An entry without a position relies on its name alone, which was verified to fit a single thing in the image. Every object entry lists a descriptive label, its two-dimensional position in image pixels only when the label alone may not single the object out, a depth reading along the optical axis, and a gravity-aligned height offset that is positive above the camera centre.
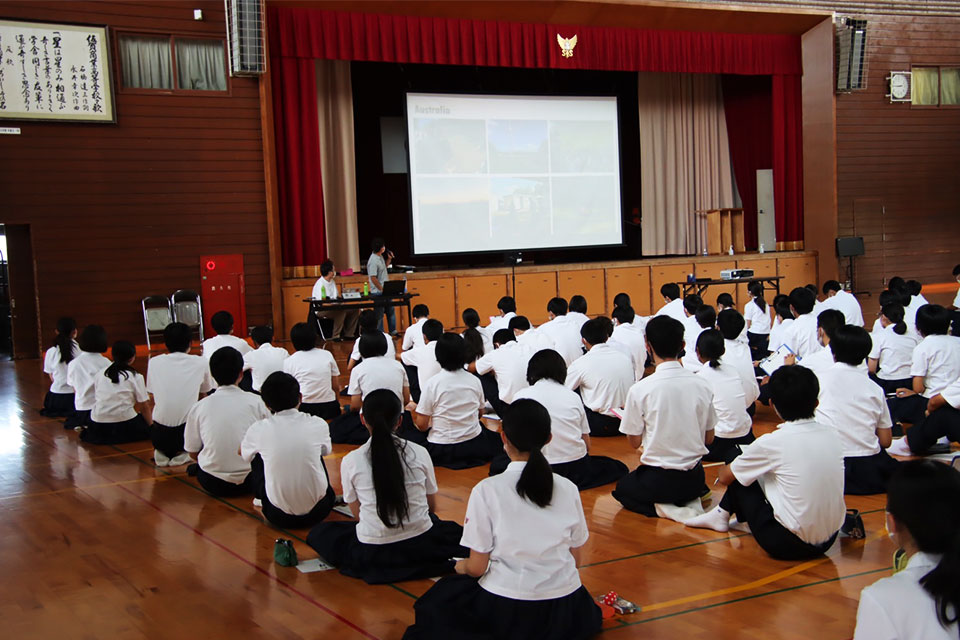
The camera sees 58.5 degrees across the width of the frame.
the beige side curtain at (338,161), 11.78 +1.43
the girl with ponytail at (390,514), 3.01 -0.92
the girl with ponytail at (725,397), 4.41 -0.79
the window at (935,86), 13.68 +2.46
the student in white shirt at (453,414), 4.61 -0.86
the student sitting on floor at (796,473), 3.08 -0.83
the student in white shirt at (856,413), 3.85 -0.78
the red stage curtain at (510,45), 10.48 +2.85
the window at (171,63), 9.73 +2.40
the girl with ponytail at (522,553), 2.45 -0.85
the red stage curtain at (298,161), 10.58 +1.31
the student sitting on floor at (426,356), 5.68 -0.65
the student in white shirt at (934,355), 4.82 -0.65
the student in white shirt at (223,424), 4.18 -0.76
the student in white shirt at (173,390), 5.05 -0.70
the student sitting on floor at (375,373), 4.88 -0.63
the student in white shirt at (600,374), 5.05 -0.71
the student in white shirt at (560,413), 4.04 -0.75
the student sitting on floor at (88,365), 5.69 -0.60
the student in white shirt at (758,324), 7.87 -0.72
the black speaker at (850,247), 12.91 -0.06
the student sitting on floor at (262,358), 5.76 -0.62
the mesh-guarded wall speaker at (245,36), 9.71 +2.65
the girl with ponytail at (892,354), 5.58 -0.74
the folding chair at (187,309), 9.92 -0.45
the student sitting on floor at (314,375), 5.64 -0.73
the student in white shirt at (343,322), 10.55 -0.72
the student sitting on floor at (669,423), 3.79 -0.77
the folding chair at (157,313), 9.92 -0.49
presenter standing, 9.93 -0.09
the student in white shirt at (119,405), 5.40 -0.86
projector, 10.84 -0.33
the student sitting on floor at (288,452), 3.56 -0.78
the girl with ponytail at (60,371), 6.12 -0.73
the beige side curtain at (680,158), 14.07 +1.52
